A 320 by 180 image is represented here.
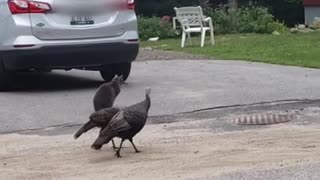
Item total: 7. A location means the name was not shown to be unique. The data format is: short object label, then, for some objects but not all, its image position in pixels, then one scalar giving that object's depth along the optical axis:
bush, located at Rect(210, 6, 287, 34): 25.91
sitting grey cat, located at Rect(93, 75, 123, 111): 8.42
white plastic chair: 21.12
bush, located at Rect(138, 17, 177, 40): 25.77
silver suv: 11.13
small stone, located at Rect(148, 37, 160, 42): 24.78
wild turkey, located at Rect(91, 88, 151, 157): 7.35
